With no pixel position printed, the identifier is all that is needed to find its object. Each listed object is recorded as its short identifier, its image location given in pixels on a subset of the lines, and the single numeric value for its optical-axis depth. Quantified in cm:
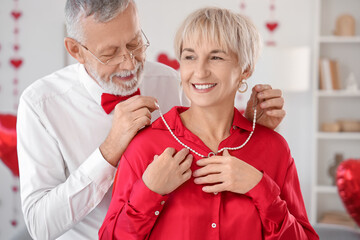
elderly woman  128
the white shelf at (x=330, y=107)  452
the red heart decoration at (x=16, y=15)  469
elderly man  155
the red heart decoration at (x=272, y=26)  471
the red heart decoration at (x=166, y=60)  426
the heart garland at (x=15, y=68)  469
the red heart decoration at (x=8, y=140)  295
